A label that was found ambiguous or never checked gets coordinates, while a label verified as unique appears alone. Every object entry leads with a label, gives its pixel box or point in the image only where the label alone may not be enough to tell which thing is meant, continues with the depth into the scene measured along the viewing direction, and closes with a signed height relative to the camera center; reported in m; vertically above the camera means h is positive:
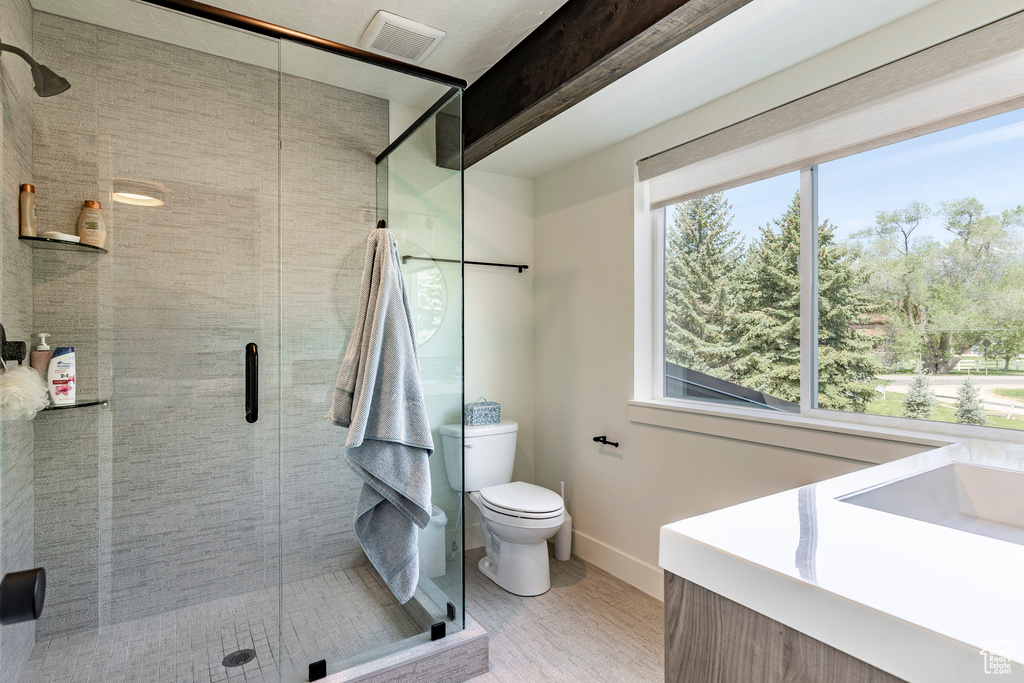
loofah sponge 1.22 -0.14
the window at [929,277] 1.58 +0.22
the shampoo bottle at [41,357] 1.29 -0.05
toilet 2.40 -0.82
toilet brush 2.88 -1.13
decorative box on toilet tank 2.76 -0.40
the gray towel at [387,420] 1.64 -0.27
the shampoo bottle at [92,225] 1.35 +0.29
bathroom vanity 0.48 -0.27
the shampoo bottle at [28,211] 1.29 +0.32
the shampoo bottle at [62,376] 1.32 -0.10
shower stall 1.33 +0.01
